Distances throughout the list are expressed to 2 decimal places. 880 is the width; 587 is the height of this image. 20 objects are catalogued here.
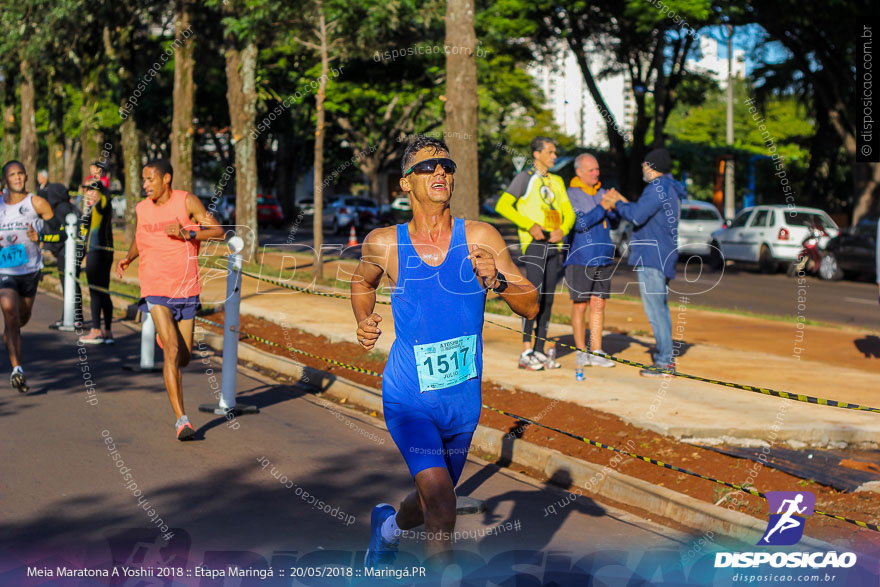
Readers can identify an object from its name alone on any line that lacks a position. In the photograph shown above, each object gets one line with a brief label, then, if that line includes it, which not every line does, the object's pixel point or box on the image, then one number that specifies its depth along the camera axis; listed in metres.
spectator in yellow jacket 9.41
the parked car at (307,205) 61.81
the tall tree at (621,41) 33.12
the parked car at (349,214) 43.72
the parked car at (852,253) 24.55
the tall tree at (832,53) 30.72
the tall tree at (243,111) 21.83
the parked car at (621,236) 29.86
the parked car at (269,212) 48.34
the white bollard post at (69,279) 13.66
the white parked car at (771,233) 26.80
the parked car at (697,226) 30.42
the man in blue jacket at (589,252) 9.85
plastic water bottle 9.55
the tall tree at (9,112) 41.56
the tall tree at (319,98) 19.95
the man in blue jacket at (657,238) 9.55
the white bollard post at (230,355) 8.67
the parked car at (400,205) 51.27
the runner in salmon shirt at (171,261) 7.72
